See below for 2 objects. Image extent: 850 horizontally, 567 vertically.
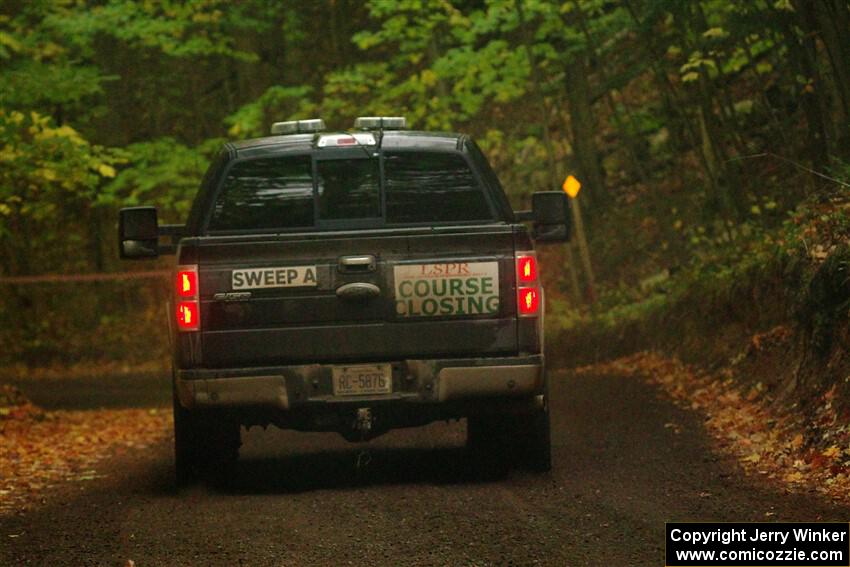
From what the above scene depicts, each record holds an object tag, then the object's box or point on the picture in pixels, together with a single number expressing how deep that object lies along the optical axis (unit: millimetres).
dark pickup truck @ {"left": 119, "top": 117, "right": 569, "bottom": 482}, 18219
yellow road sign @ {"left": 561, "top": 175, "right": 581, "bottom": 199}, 49512
